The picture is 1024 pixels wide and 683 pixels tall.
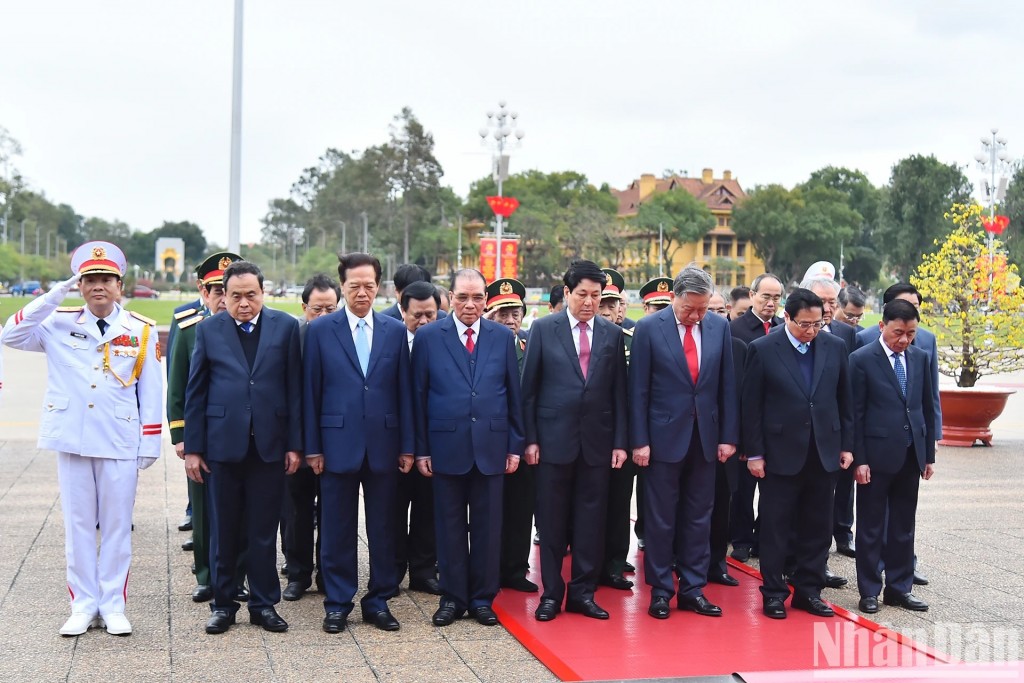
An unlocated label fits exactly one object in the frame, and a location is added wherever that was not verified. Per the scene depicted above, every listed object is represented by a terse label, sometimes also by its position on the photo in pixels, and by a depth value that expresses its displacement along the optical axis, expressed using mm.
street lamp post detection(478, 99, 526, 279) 28000
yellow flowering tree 12875
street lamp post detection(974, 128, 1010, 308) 25906
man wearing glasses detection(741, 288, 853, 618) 5688
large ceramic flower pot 12289
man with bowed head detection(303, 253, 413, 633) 5320
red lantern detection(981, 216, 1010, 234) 20706
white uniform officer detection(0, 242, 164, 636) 5191
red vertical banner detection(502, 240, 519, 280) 32531
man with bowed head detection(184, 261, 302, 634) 5184
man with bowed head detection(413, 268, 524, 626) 5453
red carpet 4719
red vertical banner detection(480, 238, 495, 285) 32562
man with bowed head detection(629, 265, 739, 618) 5691
